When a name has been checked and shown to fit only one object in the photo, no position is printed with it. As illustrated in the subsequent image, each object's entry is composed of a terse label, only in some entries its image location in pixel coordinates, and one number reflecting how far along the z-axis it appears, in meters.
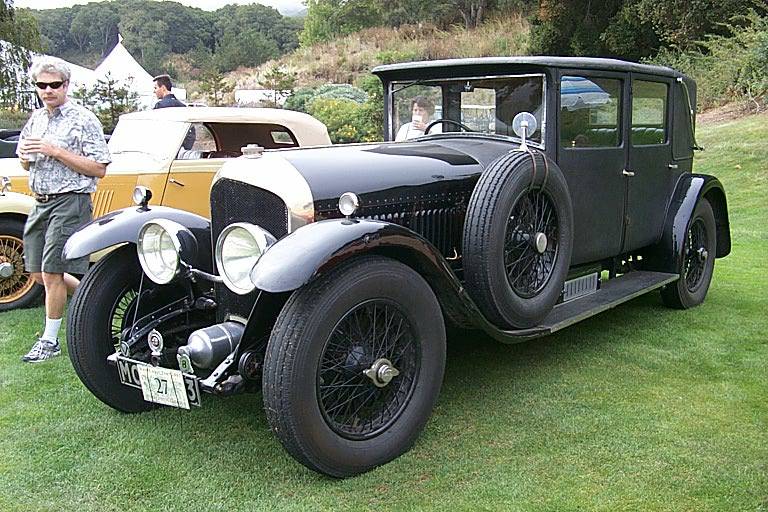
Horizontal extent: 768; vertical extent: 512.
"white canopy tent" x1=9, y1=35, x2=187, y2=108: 19.73
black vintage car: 2.96
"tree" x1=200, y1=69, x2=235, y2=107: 22.80
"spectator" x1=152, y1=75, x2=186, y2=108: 7.84
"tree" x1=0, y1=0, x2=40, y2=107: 17.75
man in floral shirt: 4.33
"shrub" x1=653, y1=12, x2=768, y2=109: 14.90
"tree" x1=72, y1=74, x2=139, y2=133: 17.30
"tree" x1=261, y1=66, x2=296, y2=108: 22.08
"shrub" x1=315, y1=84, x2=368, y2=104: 21.12
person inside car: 4.88
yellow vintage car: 5.99
